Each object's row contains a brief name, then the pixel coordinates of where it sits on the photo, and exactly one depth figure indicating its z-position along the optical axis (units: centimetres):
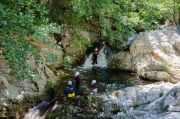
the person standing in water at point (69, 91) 1362
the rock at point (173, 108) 1092
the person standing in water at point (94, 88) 1436
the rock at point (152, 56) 1708
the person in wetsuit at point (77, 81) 1491
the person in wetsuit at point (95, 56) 1869
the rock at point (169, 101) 1125
